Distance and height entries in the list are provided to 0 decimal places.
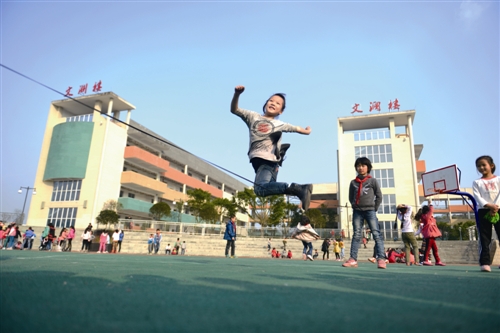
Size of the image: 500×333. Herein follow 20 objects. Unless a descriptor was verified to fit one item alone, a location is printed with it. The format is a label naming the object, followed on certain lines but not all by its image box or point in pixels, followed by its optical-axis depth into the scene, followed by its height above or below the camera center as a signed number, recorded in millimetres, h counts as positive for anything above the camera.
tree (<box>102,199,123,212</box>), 35375 +2742
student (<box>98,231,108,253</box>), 21984 -702
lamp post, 34669 +3811
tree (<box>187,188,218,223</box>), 37562 +3339
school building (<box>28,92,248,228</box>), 36656 +7129
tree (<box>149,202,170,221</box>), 36219 +2503
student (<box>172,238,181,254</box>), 23839 -811
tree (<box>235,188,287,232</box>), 36719 +3435
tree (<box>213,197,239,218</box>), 39938 +3844
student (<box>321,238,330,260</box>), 20717 -361
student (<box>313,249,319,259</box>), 21872 -857
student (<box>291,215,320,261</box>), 10406 +261
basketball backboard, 11844 +2478
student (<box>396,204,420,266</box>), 8494 +424
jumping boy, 4254 +1271
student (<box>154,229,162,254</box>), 22516 -496
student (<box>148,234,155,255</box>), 23462 -803
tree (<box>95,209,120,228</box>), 31781 +1320
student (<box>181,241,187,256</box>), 23652 -956
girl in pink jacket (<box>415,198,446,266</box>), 7711 +343
